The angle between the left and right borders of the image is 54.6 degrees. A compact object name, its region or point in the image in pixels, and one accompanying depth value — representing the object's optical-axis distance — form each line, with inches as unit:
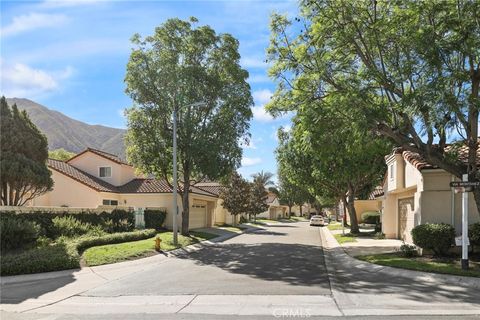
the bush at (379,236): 1137.7
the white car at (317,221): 2288.4
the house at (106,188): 1386.6
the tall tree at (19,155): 749.9
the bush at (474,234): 637.3
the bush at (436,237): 656.4
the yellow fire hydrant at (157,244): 851.4
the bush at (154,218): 1288.8
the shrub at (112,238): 775.2
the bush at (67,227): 817.5
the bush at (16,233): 663.1
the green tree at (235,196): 1895.9
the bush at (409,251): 696.4
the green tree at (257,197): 2476.3
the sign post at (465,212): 553.0
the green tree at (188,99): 1104.8
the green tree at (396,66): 536.7
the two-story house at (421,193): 711.1
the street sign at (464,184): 555.8
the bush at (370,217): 1962.8
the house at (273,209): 3604.8
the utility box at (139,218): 1153.4
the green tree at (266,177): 3288.9
